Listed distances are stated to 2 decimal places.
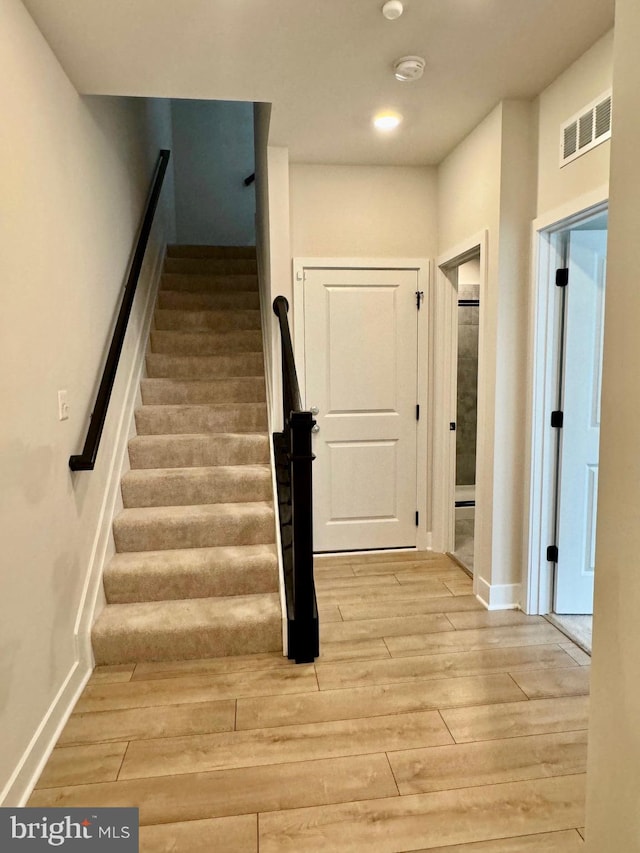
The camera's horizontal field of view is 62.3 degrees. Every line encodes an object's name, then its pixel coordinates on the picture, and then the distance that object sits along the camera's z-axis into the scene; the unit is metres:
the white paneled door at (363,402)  3.52
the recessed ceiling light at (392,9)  1.82
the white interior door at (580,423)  2.60
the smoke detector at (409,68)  2.19
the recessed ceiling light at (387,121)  2.74
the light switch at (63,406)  2.09
